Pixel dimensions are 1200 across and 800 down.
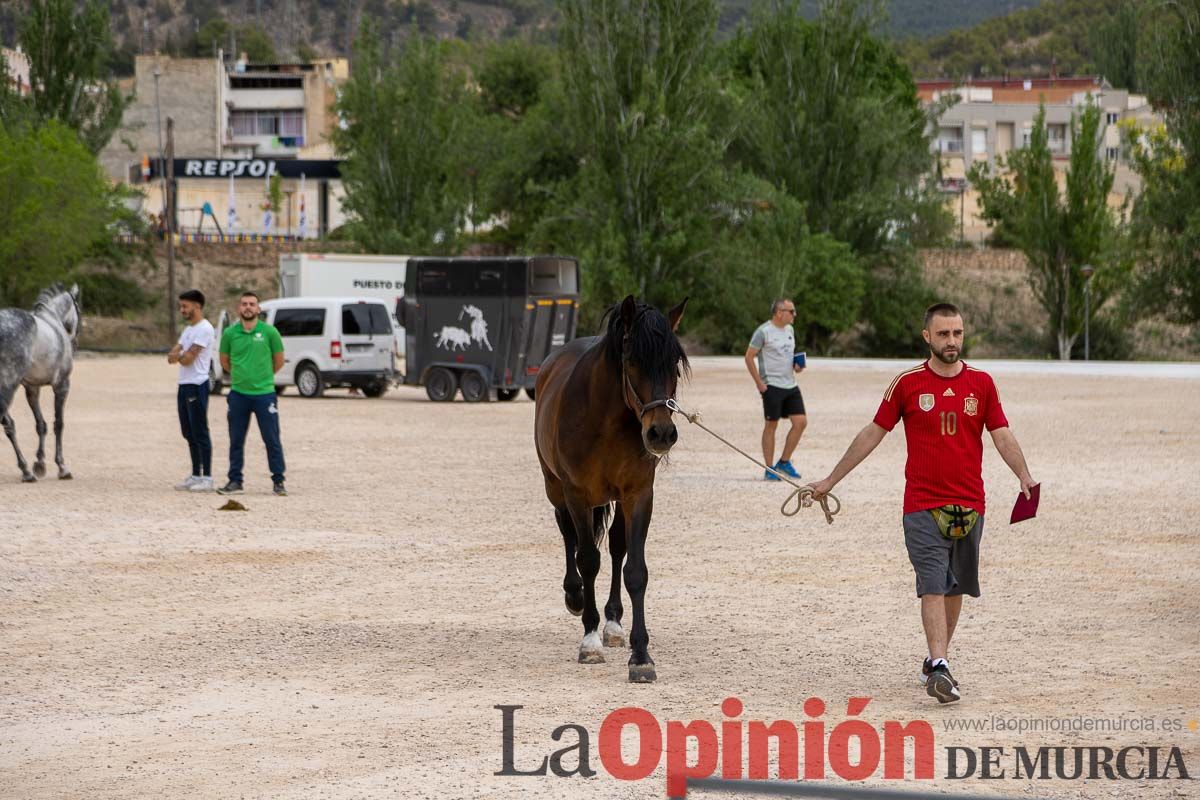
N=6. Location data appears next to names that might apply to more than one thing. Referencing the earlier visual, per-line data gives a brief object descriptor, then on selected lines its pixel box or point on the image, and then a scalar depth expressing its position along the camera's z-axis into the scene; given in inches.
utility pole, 2461.9
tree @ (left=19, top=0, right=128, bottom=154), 2514.8
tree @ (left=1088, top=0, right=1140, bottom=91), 5565.9
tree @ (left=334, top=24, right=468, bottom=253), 2566.4
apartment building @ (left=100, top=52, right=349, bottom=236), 3777.1
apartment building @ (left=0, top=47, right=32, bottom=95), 2586.1
